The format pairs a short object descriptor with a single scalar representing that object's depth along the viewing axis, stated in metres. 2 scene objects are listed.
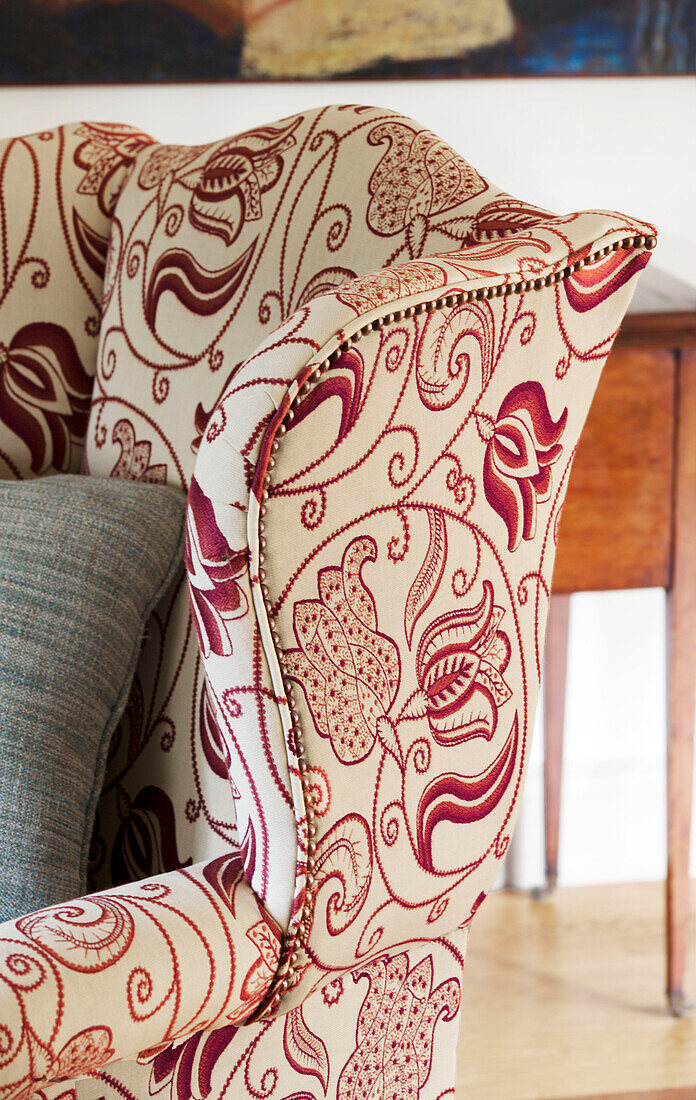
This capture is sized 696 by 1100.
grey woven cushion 2.58
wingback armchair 2.37
